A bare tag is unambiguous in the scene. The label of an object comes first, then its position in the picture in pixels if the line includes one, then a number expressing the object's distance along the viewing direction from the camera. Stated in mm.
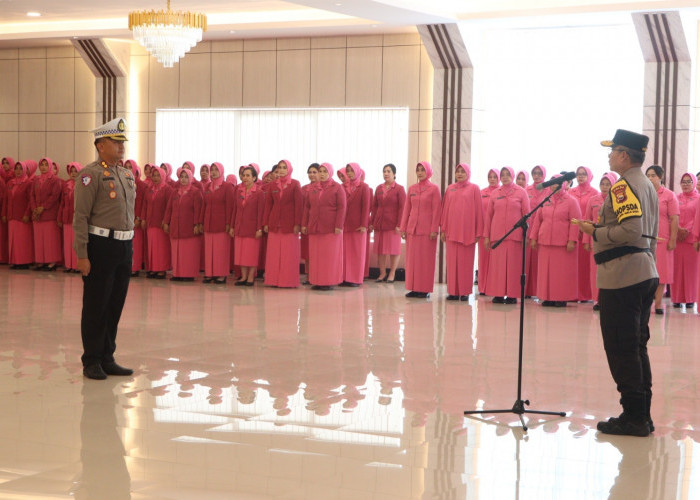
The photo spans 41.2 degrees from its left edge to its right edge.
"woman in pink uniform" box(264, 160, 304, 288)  12656
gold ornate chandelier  11219
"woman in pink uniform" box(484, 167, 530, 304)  11203
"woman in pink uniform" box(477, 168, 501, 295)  11859
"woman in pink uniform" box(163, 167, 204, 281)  13383
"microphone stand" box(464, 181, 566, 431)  5402
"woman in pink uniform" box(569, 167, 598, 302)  11398
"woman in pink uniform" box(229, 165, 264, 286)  12961
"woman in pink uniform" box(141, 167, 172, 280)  13789
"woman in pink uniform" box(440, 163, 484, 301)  11422
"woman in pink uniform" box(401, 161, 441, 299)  11711
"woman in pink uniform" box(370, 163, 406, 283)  13469
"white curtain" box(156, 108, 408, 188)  14664
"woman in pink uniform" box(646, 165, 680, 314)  10320
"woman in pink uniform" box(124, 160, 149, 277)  14086
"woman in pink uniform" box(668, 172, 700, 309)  10781
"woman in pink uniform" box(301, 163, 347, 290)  12477
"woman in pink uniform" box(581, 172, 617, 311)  10781
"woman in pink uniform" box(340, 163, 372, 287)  12984
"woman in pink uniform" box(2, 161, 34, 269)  15156
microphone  5395
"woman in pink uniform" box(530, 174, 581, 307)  11023
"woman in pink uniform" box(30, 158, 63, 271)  14812
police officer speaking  5039
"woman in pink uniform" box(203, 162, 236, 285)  13188
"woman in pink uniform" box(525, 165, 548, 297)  11641
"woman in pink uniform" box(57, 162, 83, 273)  14523
